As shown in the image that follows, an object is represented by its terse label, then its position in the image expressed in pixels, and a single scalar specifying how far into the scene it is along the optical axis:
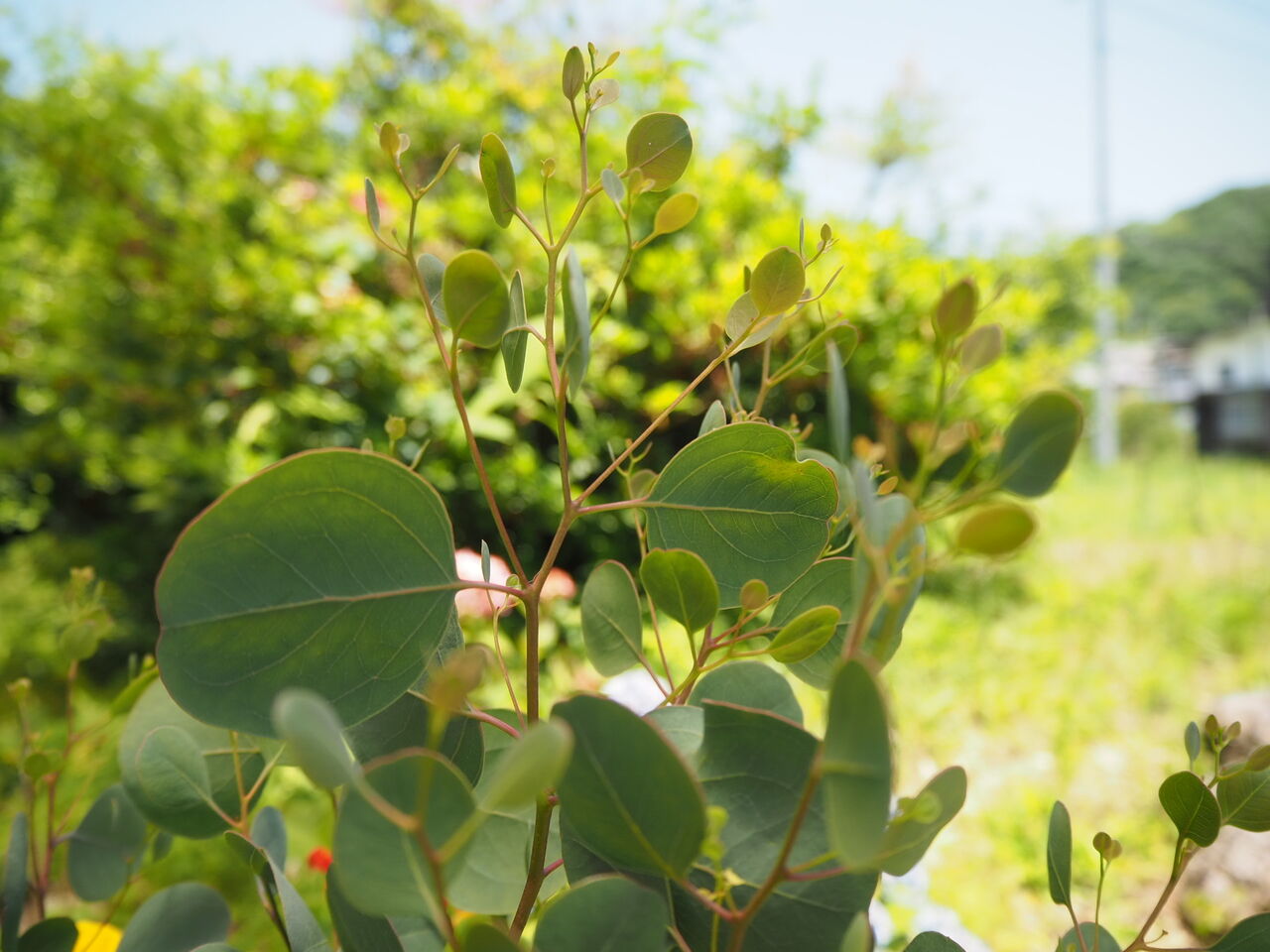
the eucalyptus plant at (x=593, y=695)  0.16
